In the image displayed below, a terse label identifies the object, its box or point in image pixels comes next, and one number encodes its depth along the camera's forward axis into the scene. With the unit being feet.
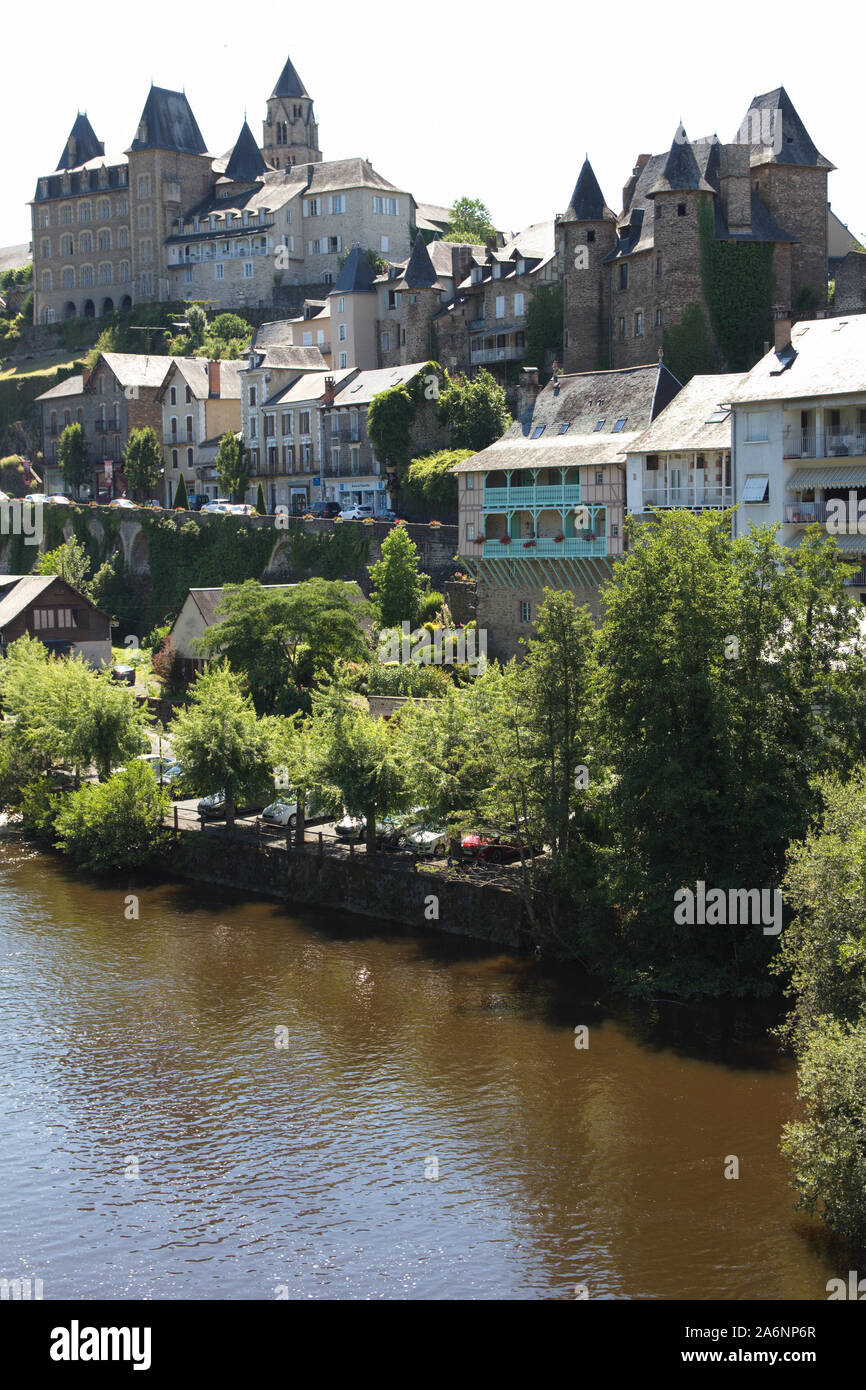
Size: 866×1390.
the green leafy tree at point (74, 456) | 317.63
